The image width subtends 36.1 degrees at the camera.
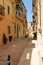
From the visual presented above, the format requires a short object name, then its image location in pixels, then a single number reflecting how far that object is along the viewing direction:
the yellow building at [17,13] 12.64
